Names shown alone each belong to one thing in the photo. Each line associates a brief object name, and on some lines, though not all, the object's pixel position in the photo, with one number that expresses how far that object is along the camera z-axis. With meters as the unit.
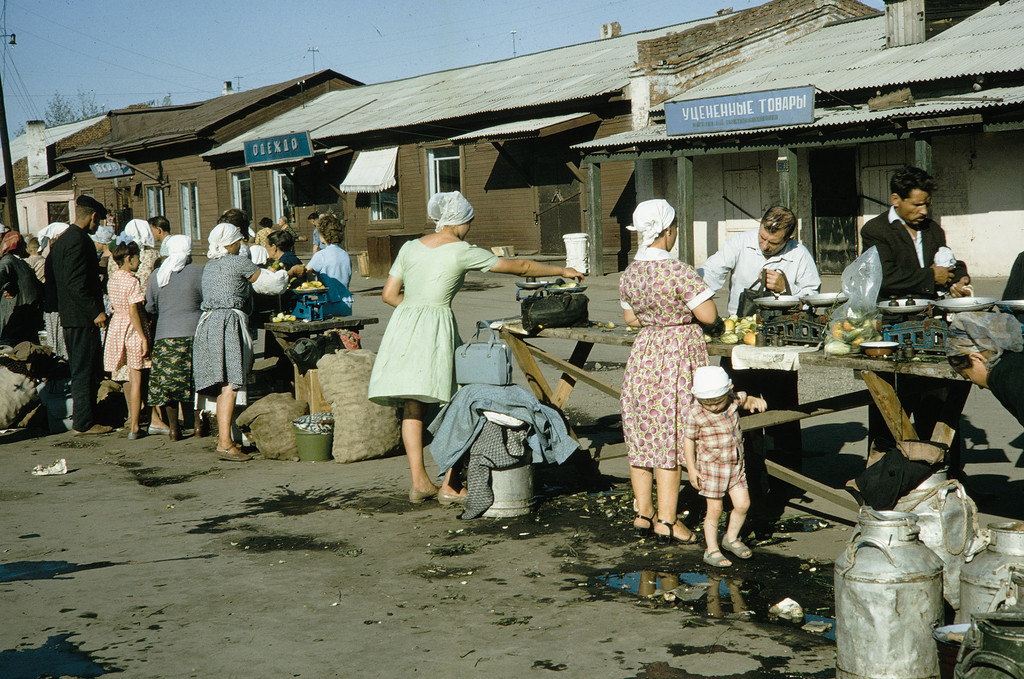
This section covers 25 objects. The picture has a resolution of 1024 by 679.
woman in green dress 6.05
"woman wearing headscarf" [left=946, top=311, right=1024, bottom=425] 3.46
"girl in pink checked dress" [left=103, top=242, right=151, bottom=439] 8.46
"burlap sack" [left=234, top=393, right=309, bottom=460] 7.65
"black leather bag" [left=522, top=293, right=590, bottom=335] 6.13
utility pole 26.00
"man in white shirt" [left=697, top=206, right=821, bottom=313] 5.96
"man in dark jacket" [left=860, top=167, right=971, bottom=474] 5.33
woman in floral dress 5.06
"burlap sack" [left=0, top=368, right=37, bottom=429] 9.20
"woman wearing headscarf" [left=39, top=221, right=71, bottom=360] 9.18
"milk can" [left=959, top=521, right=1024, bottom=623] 3.21
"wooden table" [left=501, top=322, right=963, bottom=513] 4.50
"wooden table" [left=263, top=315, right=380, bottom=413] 7.87
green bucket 7.50
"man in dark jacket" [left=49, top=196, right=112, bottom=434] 8.62
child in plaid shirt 4.75
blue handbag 5.89
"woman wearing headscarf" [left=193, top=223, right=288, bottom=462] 7.67
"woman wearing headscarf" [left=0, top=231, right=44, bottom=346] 9.92
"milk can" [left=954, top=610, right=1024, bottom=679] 2.74
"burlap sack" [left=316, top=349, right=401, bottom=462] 7.42
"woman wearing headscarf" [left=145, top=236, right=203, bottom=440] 8.10
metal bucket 5.73
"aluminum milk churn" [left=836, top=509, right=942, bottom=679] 3.35
